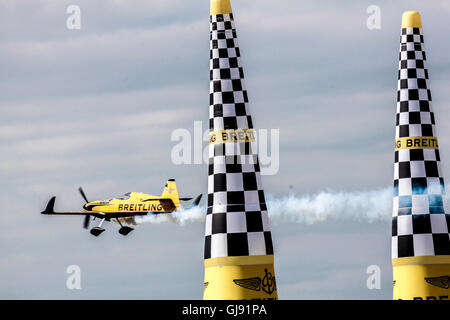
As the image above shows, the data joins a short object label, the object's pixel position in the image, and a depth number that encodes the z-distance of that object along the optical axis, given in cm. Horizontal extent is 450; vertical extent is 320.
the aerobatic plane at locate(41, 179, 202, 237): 5181
